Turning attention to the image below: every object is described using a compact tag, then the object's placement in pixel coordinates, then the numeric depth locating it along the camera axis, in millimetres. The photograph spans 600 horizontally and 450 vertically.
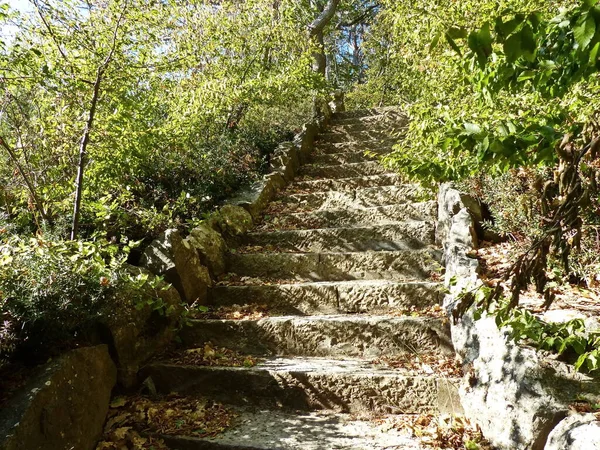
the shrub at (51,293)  2457
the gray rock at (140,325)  3051
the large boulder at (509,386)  2006
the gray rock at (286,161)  6809
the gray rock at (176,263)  3693
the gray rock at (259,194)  5520
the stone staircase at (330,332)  2713
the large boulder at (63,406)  2143
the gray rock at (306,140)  7651
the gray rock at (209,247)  4242
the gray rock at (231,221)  4809
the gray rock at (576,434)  1720
